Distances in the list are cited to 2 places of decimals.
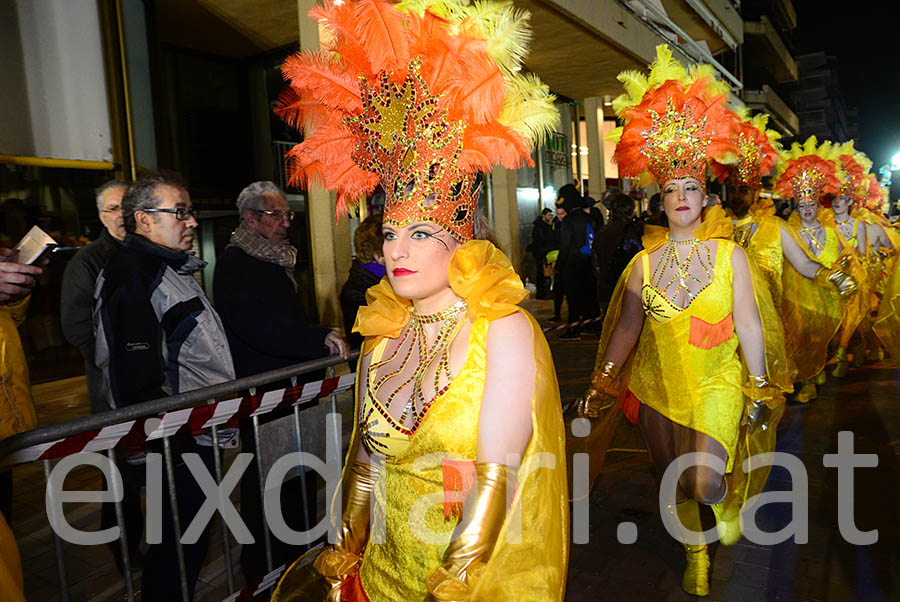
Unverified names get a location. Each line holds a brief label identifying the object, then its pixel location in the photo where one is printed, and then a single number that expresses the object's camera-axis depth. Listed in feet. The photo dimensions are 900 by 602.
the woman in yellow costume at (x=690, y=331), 10.09
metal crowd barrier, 6.83
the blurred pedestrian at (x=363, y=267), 12.22
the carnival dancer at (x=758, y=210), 14.65
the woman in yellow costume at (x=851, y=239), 23.66
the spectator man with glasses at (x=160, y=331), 8.05
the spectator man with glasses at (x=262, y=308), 10.61
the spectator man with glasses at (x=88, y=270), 12.96
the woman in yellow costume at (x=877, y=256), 26.03
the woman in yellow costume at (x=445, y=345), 5.05
